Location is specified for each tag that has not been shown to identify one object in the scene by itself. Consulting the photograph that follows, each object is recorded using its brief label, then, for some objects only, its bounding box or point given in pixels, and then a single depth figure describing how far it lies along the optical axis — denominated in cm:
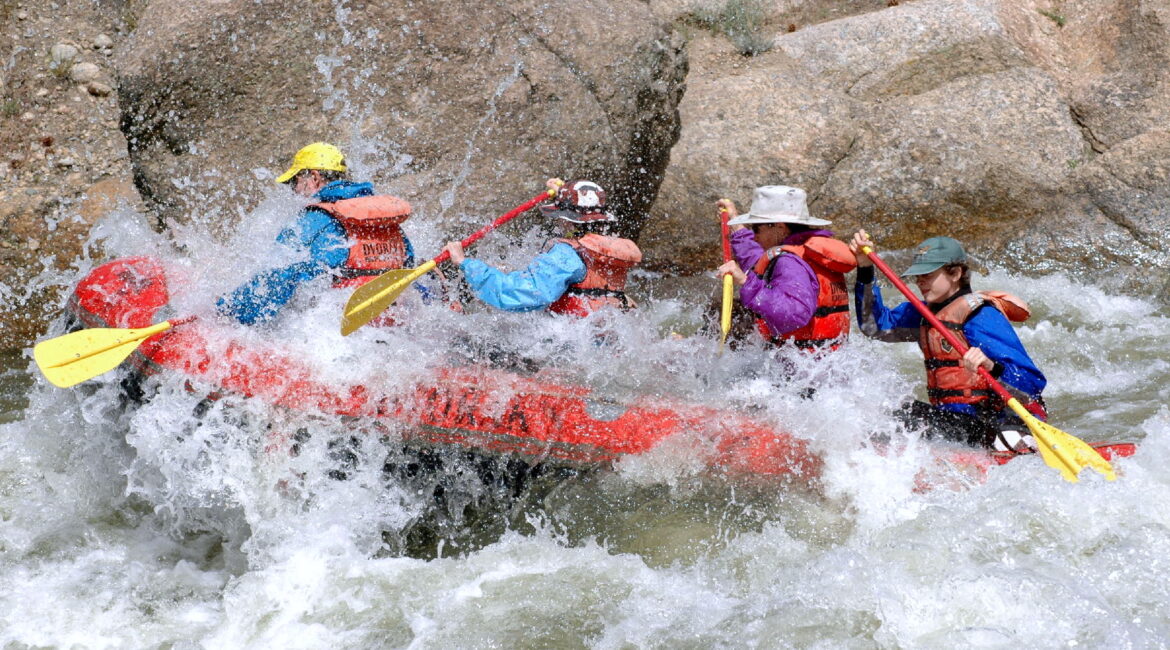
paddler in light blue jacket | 1027
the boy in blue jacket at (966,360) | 918
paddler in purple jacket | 963
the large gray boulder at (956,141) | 1667
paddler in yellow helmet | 1039
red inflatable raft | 935
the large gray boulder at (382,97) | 1435
